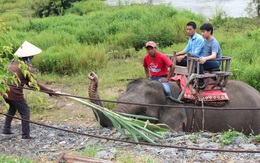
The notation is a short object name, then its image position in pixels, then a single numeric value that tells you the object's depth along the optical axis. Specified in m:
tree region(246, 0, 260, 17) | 17.26
